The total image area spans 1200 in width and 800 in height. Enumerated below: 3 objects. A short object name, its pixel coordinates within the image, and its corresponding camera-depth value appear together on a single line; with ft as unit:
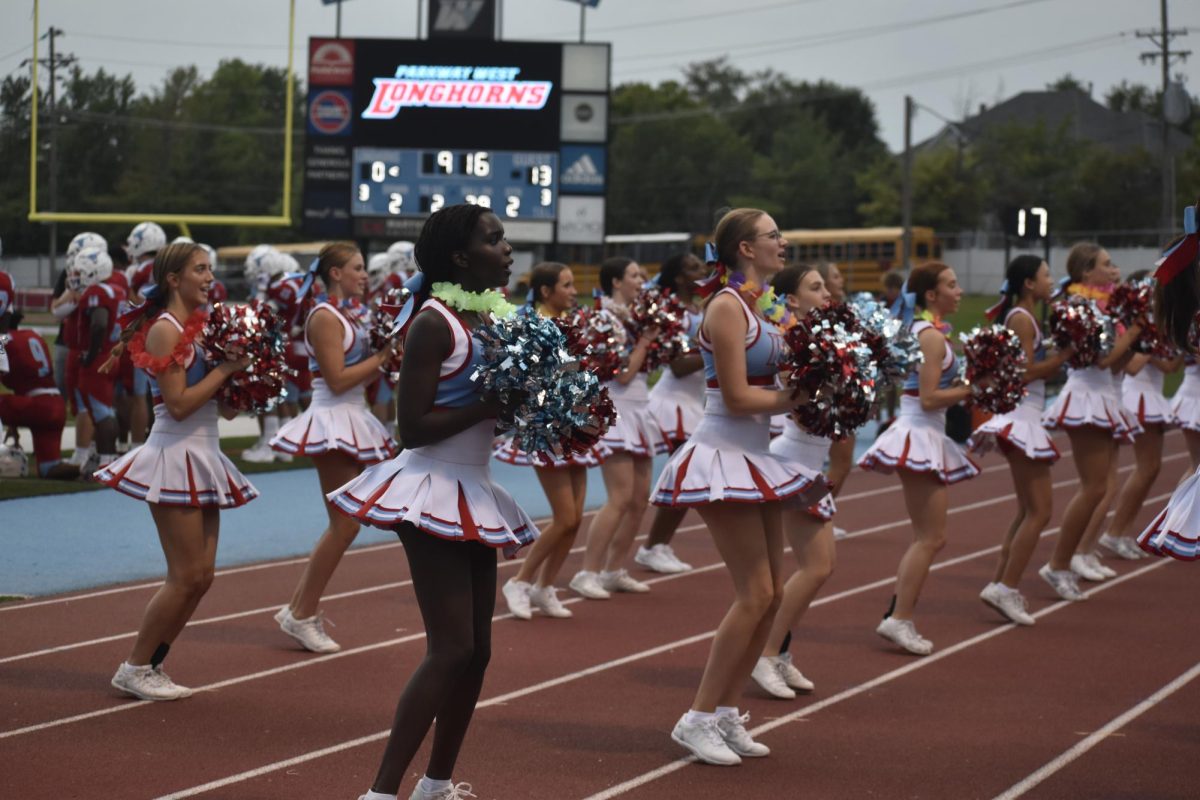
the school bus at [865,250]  183.42
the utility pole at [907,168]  132.26
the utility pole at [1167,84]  140.97
